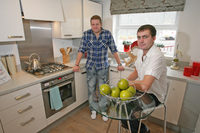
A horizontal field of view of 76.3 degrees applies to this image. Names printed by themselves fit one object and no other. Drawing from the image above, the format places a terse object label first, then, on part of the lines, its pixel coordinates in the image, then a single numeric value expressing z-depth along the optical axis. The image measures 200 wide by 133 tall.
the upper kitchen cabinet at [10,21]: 1.44
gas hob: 1.80
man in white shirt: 1.11
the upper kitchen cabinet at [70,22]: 2.09
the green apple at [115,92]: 0.94
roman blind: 1.96
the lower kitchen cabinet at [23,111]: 1.40
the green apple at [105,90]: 0.97
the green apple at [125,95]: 0.89
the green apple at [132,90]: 0.94
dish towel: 1.82
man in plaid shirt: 1.98
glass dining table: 0.90
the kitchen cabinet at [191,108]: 1.65
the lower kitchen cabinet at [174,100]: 1.72
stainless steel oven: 1.77
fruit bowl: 0.90
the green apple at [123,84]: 0.96
